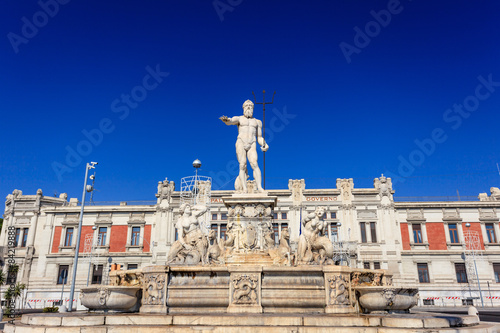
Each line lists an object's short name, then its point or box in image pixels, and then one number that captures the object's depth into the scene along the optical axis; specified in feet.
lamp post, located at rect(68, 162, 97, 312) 79.74
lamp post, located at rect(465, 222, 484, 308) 104.22
